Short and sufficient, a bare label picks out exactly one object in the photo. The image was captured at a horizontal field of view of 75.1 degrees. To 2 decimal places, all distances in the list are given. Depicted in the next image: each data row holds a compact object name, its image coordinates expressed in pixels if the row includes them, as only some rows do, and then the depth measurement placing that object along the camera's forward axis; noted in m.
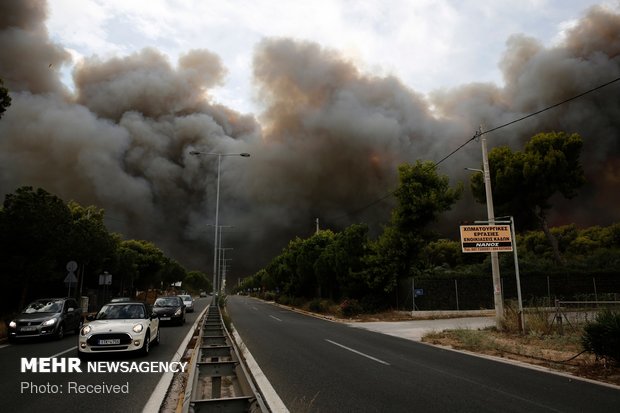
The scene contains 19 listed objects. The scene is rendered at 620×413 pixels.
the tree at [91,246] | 27.52
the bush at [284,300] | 54.19
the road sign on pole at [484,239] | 17.03
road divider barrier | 5.05
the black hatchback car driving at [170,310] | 21.14
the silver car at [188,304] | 36.86
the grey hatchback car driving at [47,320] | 13.80
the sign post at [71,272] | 21.20
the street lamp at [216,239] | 34.44
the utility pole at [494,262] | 16.75
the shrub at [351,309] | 29.78
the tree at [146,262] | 55.81
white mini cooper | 9.90
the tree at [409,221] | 28.12
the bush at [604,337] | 9.14
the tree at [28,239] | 19.86
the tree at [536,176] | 38.28
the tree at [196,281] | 145.25
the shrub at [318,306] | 36.66
